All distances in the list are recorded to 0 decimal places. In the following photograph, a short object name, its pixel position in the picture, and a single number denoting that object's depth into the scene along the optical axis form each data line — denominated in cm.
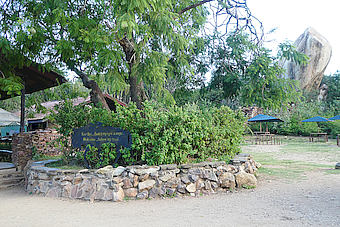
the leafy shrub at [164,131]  569
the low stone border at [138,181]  529
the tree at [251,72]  786
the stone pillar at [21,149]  779
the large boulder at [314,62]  2948
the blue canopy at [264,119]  1758
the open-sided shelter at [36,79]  830
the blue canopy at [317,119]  1850
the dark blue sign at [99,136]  585
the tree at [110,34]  595
